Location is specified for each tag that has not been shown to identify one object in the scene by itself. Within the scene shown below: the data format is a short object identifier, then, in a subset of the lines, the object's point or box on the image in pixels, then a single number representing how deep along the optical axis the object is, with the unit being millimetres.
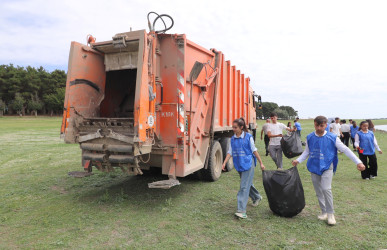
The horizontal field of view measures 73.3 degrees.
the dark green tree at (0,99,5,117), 50531
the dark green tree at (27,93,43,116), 51881
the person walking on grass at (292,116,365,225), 3973
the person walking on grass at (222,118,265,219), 4273
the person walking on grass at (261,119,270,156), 10711
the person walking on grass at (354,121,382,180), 6688
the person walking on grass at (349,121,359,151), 11281
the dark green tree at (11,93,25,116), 50191
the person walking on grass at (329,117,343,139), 11008
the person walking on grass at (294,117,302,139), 7531
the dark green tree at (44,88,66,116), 52750
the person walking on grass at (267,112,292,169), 6855
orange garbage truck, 4461
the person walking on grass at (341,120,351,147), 12406
